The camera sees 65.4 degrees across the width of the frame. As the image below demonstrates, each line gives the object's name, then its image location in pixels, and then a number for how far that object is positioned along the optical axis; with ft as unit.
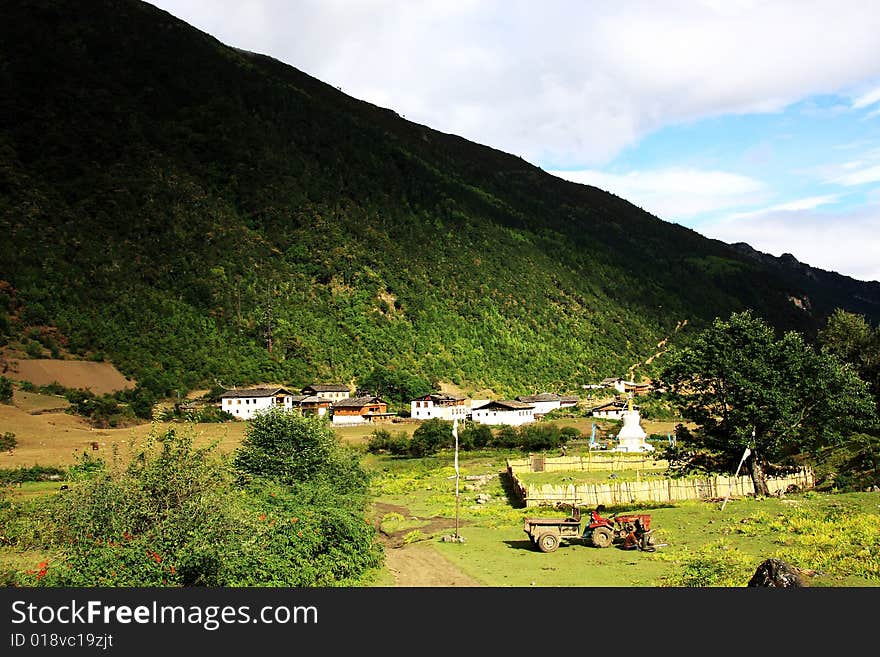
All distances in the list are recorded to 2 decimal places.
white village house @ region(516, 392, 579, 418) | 298.56
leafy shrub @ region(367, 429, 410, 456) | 197.57
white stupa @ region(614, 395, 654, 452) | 178.40
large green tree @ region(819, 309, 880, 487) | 97.45
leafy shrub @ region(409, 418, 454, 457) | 198.70
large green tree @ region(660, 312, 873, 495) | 92.38
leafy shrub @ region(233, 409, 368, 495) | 87.45
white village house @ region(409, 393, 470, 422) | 276.00
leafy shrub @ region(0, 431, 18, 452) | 161.02
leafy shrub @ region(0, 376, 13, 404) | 198.59
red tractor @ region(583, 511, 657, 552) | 67.51
